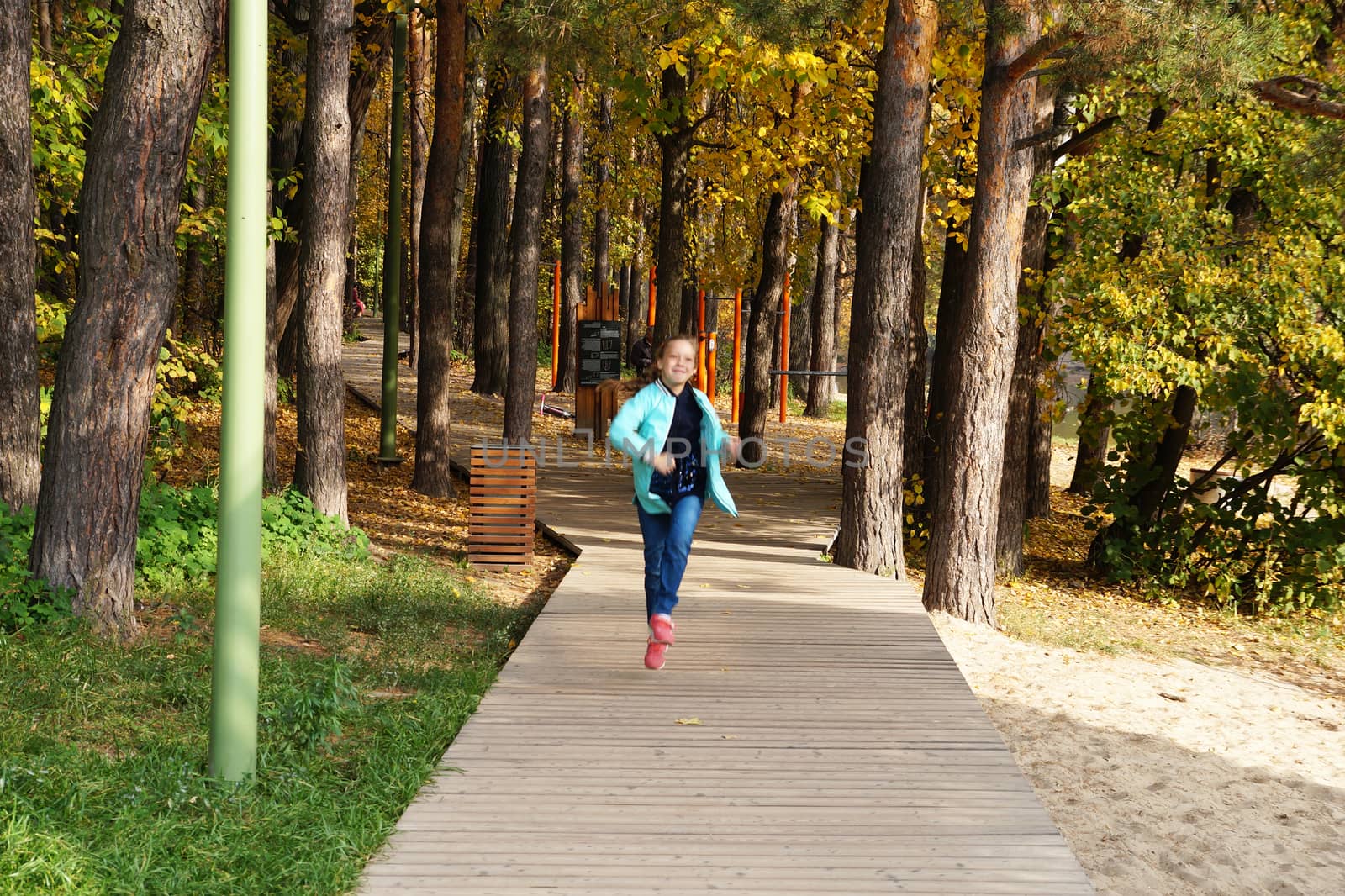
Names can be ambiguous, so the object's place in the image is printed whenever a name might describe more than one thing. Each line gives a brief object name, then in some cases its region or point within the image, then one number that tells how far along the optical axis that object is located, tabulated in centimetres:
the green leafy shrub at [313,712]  568
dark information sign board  2100
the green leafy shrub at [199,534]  929
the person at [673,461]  670
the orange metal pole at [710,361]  2028
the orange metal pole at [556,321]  2350
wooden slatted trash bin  1131
